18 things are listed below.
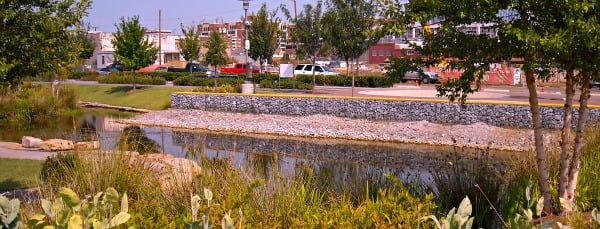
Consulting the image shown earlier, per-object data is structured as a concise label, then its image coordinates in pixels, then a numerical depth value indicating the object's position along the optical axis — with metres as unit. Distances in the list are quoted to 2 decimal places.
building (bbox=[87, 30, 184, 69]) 82.93
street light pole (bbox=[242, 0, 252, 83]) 28.89
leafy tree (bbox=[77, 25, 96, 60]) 51.95
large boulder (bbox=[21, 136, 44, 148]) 16.55
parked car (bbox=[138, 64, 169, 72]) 62.58
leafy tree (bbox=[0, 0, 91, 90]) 8.20
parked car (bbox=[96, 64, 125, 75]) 58.93
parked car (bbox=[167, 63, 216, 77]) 52.62
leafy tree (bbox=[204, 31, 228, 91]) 42.06
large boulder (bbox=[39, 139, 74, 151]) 15.74
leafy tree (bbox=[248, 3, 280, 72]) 39.59
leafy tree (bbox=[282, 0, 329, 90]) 35.16
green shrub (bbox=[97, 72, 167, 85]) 39.03
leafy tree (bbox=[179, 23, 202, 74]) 49.72
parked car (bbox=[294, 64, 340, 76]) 46.81
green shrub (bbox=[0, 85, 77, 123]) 26.31
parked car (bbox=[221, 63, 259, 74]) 54.47
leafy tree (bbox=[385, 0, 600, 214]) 6.08
